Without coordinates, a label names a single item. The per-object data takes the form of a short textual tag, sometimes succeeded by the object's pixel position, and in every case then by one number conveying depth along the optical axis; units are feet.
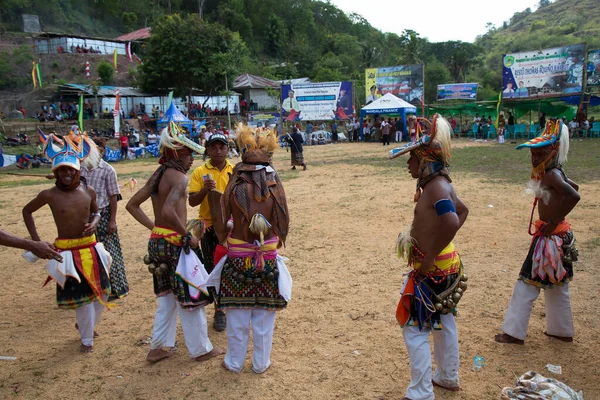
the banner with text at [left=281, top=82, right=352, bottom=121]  112.98
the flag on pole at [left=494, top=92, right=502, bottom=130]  94.99
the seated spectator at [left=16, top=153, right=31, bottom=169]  77.51
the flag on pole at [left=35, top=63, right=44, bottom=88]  138.10
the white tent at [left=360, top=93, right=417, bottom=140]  104.92
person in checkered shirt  17.47
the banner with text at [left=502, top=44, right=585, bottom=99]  91.30
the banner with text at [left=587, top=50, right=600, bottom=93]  89.20
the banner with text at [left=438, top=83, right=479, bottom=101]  132.36
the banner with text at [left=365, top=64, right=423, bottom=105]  115.09
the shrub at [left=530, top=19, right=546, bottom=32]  390.97
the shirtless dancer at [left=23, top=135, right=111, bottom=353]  14.01
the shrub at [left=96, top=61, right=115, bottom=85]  141.90
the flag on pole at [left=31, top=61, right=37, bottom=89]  136.24
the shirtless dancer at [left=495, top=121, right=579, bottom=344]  13.37
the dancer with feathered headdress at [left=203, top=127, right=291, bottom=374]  12.48
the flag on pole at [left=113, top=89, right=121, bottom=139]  90.68
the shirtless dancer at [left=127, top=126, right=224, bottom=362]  13.38
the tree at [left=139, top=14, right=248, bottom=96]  128.47
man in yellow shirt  15.19
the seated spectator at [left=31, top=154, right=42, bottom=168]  78.74
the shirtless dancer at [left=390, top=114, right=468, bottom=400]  10.80
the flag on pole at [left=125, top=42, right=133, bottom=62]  175.73
